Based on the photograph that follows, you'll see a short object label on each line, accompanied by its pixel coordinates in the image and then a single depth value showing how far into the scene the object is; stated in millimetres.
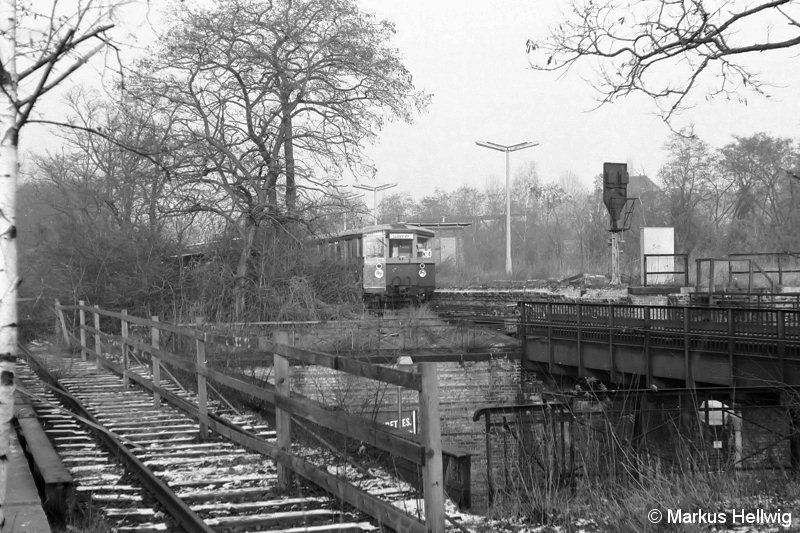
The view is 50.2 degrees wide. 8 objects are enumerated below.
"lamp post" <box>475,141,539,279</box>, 48469
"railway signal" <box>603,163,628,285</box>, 31250
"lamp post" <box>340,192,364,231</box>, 25477
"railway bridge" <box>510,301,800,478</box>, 8797
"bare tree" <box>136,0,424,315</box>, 24234
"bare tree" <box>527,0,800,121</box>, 9195
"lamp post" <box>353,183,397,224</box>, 54384
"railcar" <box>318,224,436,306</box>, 34219
